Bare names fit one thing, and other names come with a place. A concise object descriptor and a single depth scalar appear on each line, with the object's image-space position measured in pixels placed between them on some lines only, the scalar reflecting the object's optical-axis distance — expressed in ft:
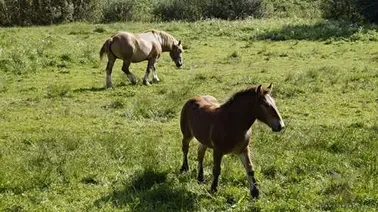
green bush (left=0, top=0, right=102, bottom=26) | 106.73
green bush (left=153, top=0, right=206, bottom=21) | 113.91
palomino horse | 52.80
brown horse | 23.66
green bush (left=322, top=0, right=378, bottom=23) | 101.19
